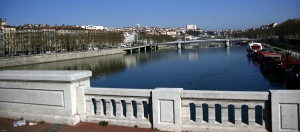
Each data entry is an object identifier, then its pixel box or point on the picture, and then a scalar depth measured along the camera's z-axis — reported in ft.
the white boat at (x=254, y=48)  156.52
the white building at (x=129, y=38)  403.57
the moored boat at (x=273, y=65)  84.90
